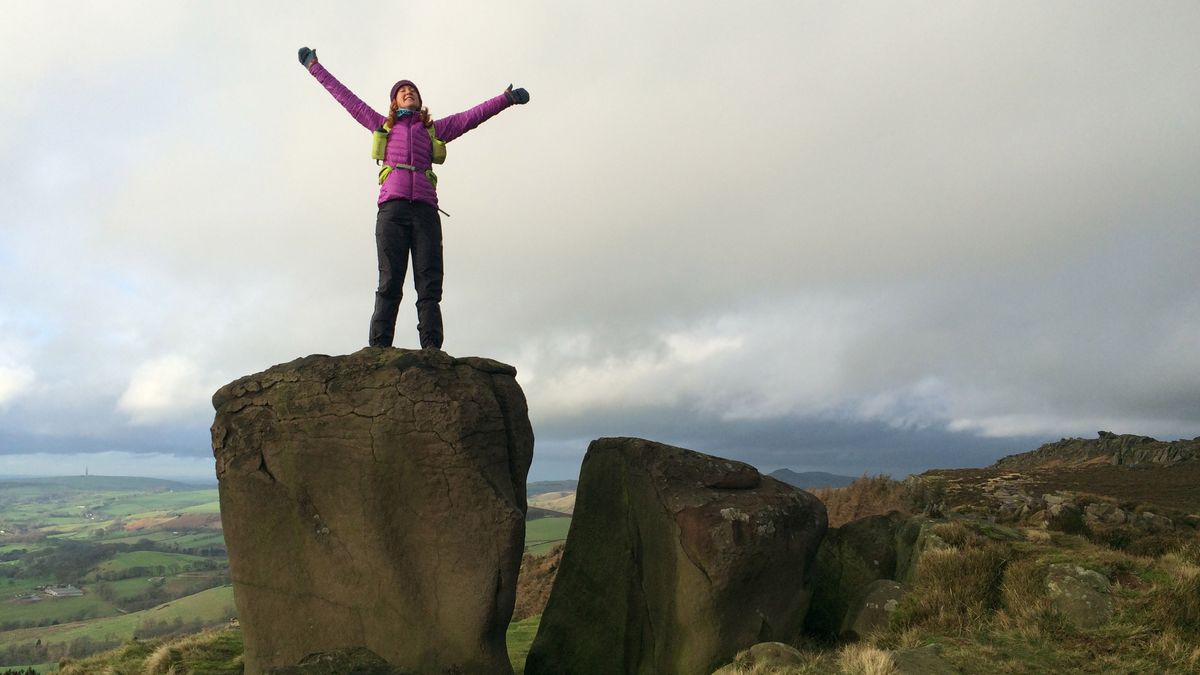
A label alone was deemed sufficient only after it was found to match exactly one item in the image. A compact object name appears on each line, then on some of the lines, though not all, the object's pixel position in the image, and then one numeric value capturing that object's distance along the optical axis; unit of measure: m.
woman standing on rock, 12.15
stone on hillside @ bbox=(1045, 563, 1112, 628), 10.86
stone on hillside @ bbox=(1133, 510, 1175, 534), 17.90
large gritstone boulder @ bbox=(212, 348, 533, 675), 10.31
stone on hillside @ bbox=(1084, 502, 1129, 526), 18.80
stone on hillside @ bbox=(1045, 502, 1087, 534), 16.58
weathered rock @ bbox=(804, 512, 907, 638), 13.48
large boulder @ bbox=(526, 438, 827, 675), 11.60
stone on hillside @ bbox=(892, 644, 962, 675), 9.14
